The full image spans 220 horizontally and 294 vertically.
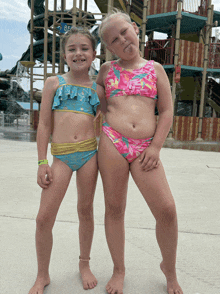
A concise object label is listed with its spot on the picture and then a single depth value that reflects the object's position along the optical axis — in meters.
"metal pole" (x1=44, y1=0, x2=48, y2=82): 16.07
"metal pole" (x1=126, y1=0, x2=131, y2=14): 16.92
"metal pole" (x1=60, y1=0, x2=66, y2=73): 17.33
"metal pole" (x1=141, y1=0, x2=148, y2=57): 14.59
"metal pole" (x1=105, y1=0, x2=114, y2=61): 13.72
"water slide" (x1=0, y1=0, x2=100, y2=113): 19.20
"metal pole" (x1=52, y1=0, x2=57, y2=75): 16.09
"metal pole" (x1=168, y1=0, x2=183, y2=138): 14.16
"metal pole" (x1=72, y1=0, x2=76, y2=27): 14.24
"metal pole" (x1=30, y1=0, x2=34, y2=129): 18.58
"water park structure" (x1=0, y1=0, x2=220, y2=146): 14.74
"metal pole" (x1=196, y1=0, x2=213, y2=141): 14.80
